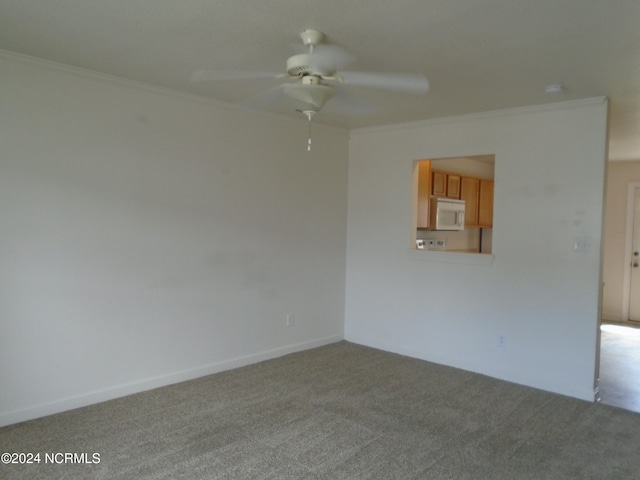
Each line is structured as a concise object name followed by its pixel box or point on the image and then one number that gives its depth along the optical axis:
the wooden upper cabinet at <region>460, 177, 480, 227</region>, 6.27
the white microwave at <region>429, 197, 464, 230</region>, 5.50
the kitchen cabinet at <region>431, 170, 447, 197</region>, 5.68
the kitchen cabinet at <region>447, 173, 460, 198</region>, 5.94
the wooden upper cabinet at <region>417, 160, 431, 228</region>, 5.10
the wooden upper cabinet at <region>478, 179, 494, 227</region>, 6.76
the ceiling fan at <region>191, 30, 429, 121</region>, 2.38
